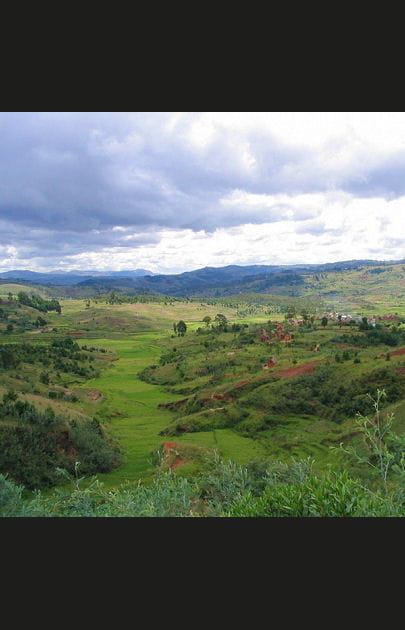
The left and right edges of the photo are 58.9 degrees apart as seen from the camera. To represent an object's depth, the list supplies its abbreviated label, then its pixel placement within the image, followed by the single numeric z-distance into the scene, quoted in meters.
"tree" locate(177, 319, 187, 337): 123.99
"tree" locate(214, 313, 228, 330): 111.06
